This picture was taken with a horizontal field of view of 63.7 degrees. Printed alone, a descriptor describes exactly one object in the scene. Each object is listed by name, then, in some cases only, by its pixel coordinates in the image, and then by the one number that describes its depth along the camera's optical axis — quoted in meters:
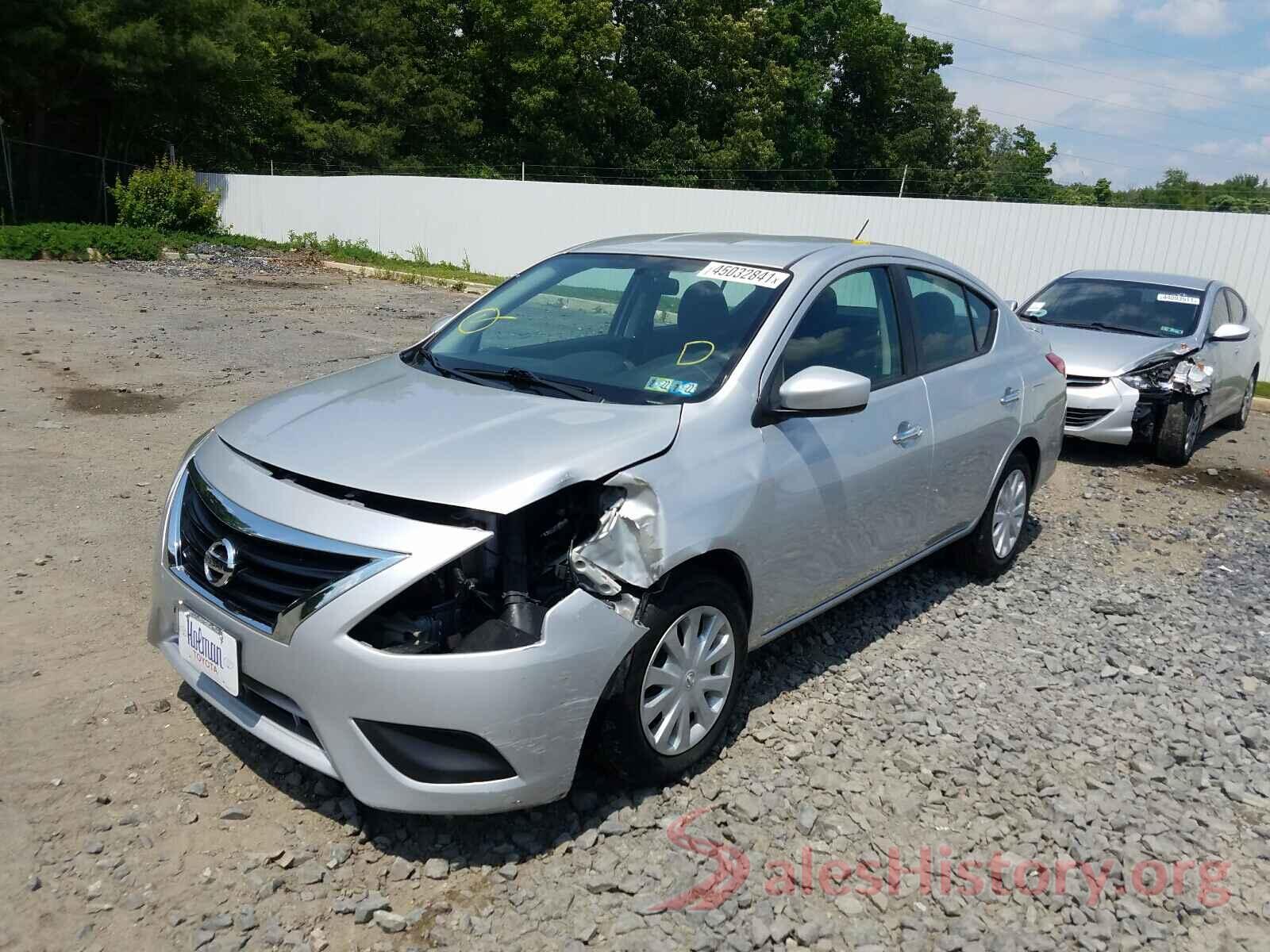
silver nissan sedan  2.85
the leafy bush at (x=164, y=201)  26.25
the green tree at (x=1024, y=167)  47.41
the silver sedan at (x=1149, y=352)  8.29
